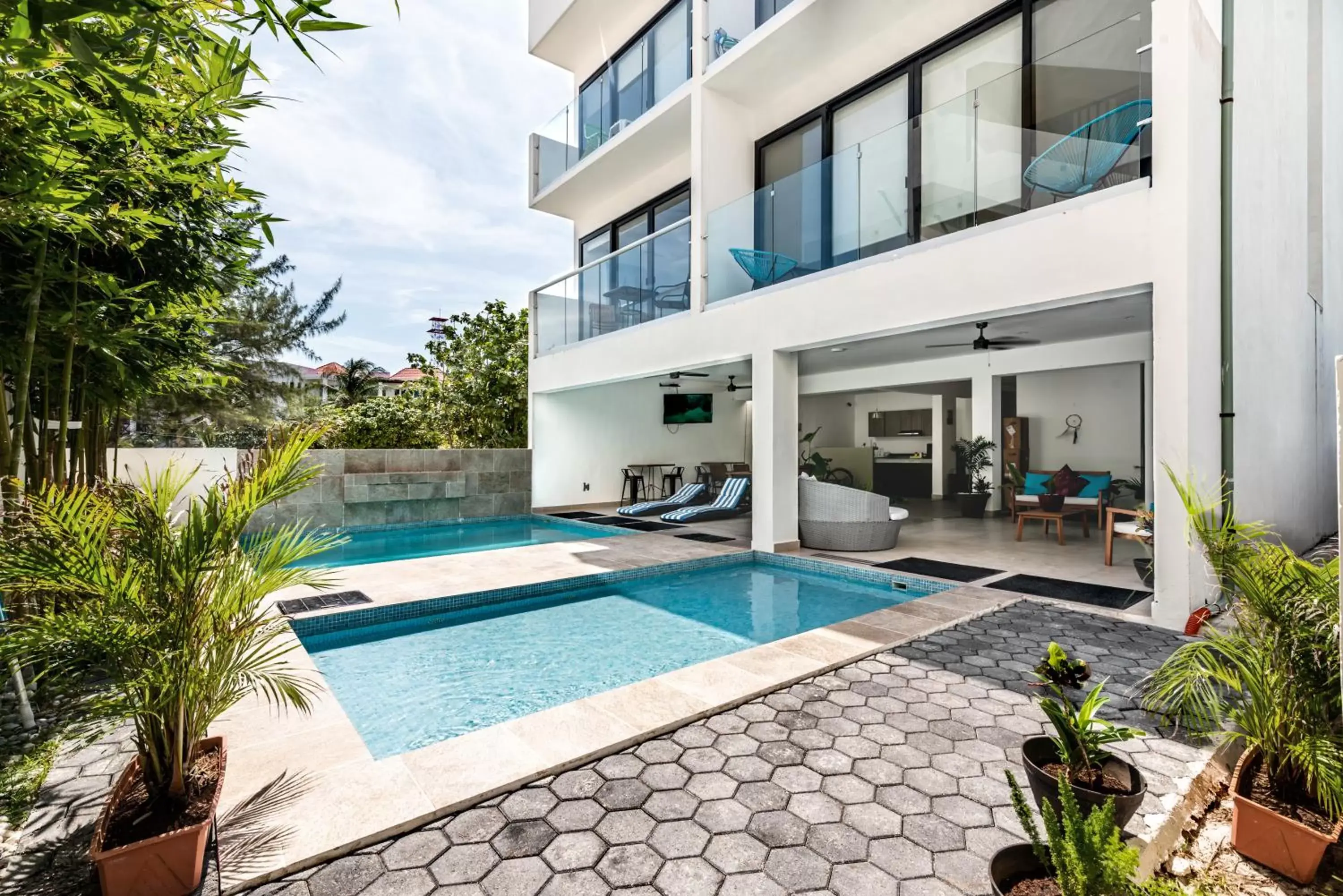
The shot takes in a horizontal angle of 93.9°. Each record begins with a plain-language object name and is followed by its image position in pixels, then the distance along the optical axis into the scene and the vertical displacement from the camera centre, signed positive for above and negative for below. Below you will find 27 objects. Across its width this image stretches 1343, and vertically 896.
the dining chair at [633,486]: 13.65 -0.86
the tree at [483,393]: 13.37 +1.19
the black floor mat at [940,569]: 6.26 -1.29
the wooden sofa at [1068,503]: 8.67 -0.82
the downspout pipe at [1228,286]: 4.70 +1.22
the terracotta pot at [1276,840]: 1.89 -1.24
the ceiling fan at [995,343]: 7.61 +1.44
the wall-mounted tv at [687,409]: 14.52 +0.91
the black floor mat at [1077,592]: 5.21 -1.29
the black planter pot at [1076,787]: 1.88 -1.06
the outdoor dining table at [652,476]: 14.03 -0.65
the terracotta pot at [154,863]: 1.71 -1.16
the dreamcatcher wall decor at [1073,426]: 11.66 +0.36
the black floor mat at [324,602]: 5.26 -1.33
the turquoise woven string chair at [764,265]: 7.58 +2.23
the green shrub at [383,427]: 12.62 +0.45
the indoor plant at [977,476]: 11.12 -0.55
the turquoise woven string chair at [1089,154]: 4.83 +2.37
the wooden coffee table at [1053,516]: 8.26 -0.94
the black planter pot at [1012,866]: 1.65 -1.13
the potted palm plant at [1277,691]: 1.92 -0.81
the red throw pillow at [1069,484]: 9.31 -0.58
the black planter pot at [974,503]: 11.09 -1.03
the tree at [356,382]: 21.91 +2.42
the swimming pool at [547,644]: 3.86 -1.56
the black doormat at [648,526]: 10.28 -1.32
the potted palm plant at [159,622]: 1.75 -0.50
